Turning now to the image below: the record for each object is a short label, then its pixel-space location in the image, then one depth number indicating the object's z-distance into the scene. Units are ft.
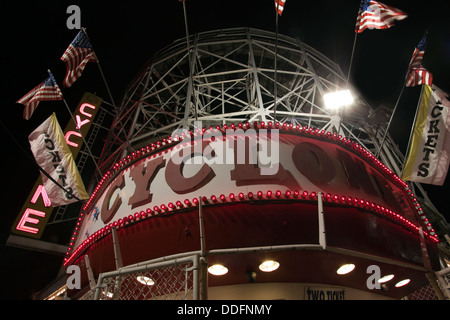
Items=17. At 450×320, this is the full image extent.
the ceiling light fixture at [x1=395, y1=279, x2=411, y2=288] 25.99
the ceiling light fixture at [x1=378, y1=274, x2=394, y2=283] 24.86
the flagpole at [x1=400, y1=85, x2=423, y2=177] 28.02
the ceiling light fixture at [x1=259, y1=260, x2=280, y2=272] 21.83
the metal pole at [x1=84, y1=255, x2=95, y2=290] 17.26
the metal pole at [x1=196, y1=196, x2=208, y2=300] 11.96
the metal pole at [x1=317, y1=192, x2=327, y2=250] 15.52
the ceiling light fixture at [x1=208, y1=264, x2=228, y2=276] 22.00
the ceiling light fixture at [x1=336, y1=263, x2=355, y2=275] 22.51
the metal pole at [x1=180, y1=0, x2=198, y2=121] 38.13
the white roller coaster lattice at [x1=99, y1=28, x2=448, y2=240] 49.83
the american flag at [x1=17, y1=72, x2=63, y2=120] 32.22
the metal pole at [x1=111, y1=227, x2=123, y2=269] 15.45
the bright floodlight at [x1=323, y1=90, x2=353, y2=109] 43.80
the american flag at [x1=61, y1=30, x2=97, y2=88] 31.65
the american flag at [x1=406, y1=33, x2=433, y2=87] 28.11
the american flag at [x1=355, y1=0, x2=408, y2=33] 27.66
